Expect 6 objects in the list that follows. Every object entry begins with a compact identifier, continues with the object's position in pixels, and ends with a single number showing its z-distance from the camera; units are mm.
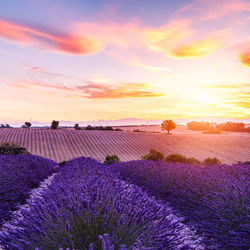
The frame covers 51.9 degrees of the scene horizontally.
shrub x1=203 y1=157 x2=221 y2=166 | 12117
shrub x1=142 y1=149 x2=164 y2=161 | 12891
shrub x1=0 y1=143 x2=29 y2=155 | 12282
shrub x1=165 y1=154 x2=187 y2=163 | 12000
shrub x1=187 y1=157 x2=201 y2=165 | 11533
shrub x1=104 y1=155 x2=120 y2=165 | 14195
